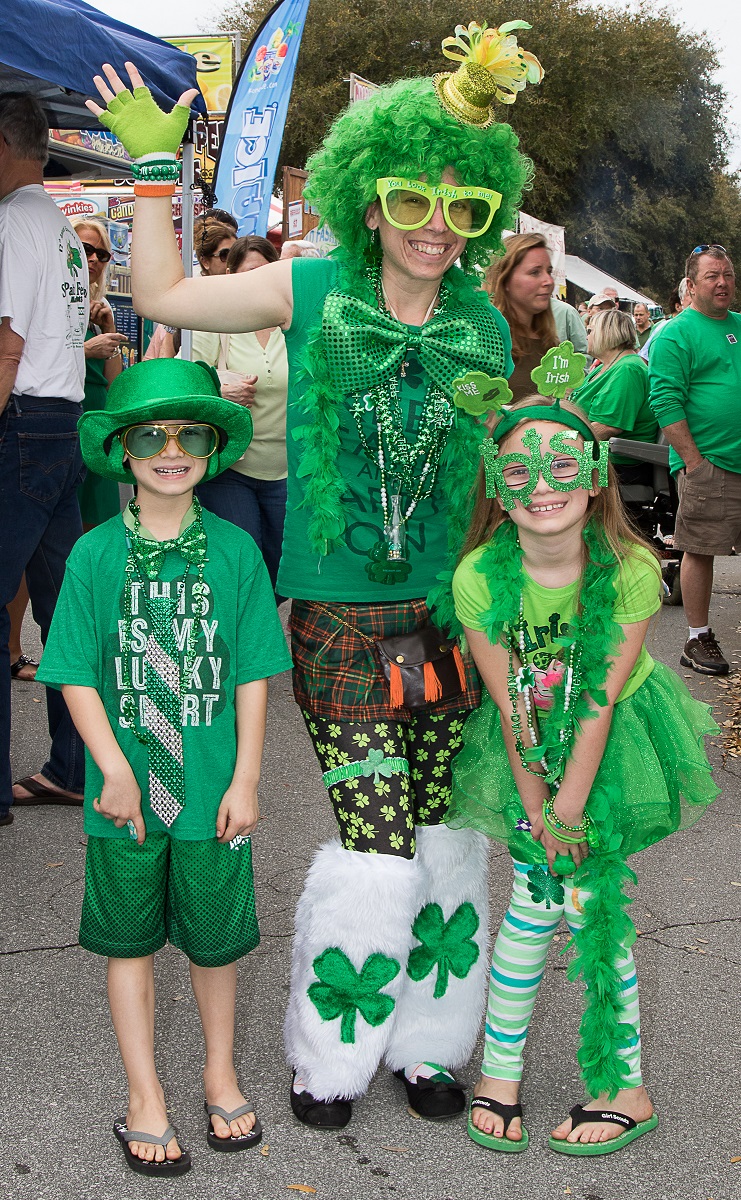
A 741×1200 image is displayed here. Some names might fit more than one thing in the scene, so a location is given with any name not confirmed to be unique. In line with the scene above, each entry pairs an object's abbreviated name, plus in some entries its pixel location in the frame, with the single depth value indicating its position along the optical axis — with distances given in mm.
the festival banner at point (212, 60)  11477
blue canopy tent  3496
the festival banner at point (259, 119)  7512
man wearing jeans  3686
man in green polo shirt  6098
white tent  24672
